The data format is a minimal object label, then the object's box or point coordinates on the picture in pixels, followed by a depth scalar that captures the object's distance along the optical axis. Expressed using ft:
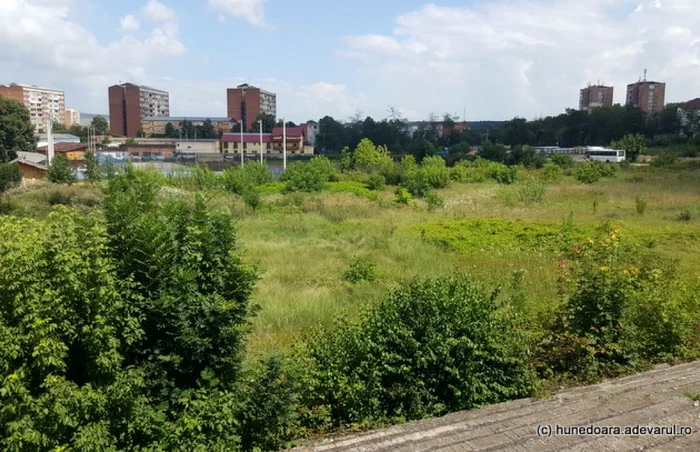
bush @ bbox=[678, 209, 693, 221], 52.54
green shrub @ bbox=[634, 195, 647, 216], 55.98
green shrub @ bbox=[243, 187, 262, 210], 66.85
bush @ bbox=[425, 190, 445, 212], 66.56
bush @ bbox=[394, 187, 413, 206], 70.69
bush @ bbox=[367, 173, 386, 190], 96.68
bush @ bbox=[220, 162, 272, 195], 81.00
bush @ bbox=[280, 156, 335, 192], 88.63
